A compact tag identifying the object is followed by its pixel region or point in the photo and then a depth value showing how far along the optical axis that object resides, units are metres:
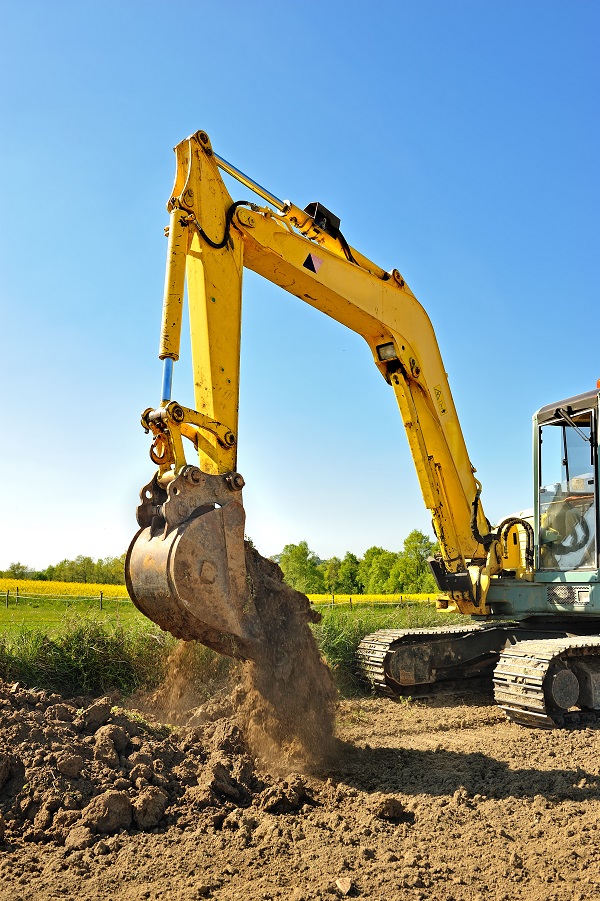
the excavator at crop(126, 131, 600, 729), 4.97
